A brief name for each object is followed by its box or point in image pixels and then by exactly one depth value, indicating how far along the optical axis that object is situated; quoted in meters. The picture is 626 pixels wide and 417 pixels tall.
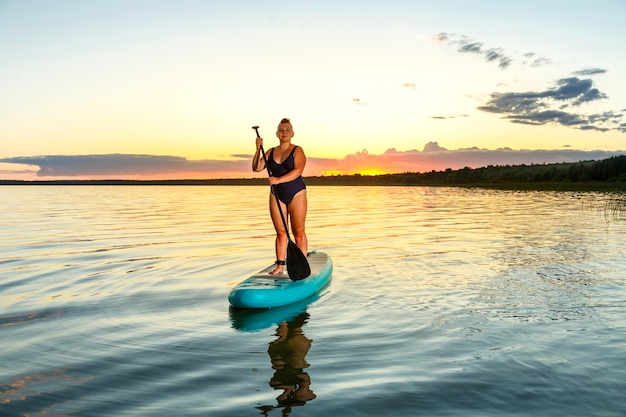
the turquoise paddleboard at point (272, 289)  8.23
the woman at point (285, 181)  9.32
